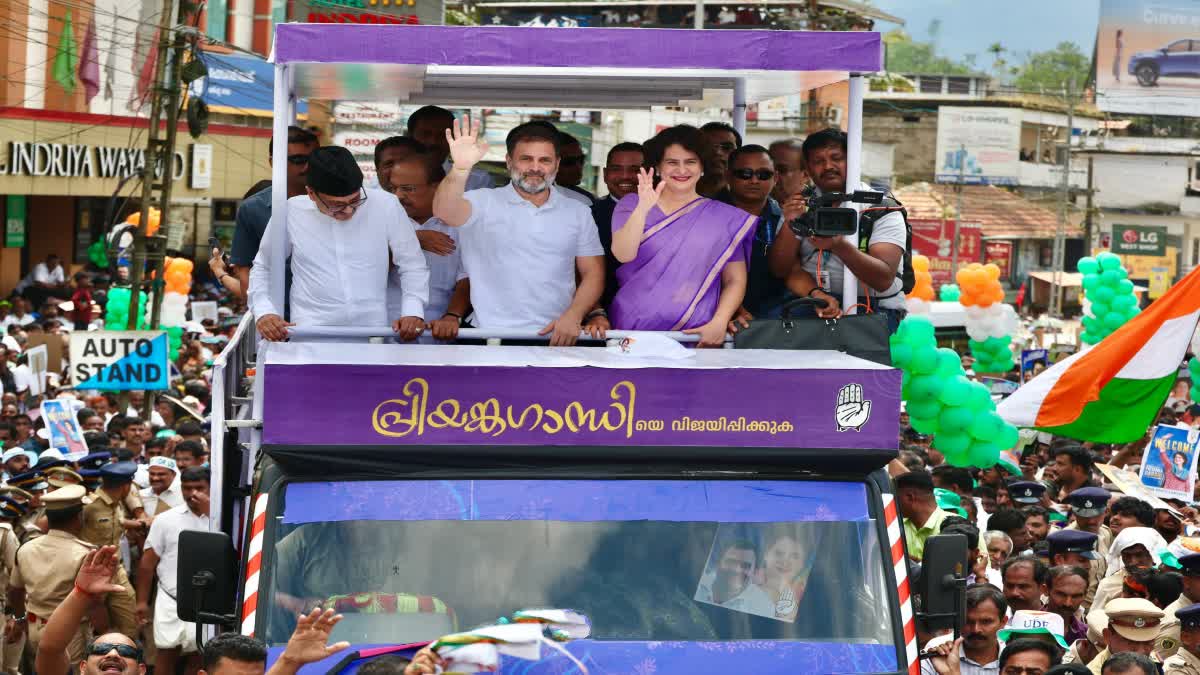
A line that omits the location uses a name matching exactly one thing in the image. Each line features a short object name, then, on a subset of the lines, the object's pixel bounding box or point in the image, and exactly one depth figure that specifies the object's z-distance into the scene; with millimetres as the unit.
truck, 6195
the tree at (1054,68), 141750
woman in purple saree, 7664
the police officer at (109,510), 11664
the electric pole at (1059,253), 48969
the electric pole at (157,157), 21062
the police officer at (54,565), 10242
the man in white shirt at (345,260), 7656
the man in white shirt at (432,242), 8180
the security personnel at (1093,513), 13079
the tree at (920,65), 182750
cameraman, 7902
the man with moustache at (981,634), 8875
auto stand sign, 17094
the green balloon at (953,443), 13594
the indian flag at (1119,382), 15000
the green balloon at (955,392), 13477
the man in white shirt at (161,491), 12164
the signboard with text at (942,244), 58375
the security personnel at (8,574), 10617
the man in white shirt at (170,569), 10508
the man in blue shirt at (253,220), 8672
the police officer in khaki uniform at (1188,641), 8508
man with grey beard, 7680
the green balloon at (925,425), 13695
